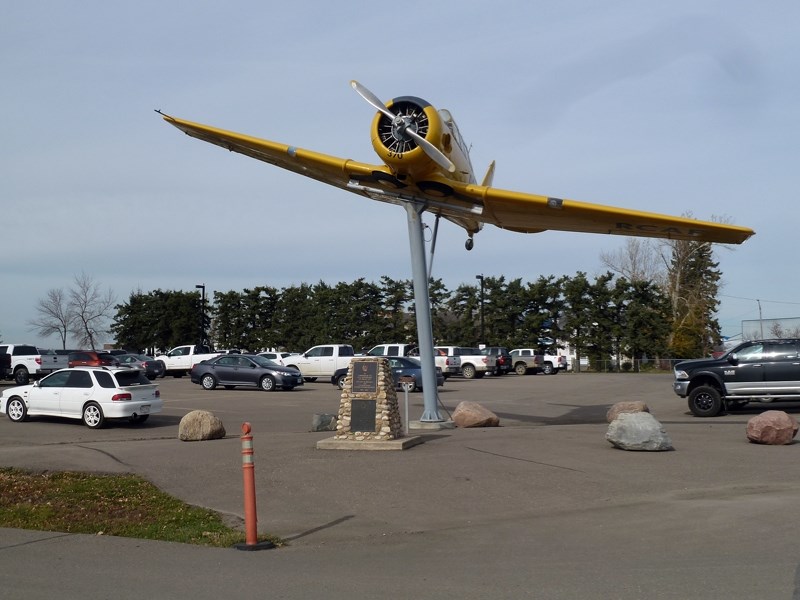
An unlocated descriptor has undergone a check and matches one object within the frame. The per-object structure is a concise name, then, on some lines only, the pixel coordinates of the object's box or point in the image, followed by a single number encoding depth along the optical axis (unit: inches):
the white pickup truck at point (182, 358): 1828.2
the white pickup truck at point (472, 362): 1834.4
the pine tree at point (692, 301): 2506.9
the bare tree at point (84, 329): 3314.5
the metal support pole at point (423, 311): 722.8
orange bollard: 307.1
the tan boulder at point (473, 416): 717.9
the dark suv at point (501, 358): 1942.7
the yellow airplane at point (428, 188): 688.4
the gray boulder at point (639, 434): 543.2
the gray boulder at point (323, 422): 709.3
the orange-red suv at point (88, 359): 1632.5
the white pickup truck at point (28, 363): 1460.4
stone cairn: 561.6
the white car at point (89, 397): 773.9
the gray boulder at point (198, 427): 640.4
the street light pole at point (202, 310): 2684.5
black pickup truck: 805.9
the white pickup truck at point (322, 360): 1531.7
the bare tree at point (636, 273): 2886.3
